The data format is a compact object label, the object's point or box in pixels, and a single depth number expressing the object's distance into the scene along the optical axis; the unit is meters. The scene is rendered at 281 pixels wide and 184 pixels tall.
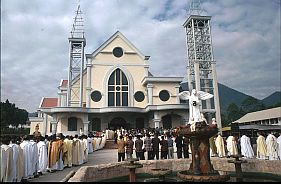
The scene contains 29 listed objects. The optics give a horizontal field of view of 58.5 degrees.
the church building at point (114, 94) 28.37
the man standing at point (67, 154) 11.49
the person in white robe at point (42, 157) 9.71
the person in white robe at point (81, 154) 12.54
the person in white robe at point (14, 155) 7.66
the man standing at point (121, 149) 11.94
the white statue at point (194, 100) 8.08
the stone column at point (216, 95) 30.42
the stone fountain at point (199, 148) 7.32
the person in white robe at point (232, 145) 13.43
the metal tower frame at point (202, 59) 31.83
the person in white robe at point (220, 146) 13.69
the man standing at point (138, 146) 11.58
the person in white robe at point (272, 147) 12.43
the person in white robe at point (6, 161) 7.20
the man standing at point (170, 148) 12.65
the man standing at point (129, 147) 11.61
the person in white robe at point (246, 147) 13.66
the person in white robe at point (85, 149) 13.42
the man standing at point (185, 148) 11.99
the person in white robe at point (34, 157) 8.94
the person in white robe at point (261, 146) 13.08
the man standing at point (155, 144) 11.84
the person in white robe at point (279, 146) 12.37
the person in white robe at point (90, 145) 17.55
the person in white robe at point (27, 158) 8.44
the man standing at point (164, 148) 11.78
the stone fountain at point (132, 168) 7.21
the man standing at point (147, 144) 11.79
